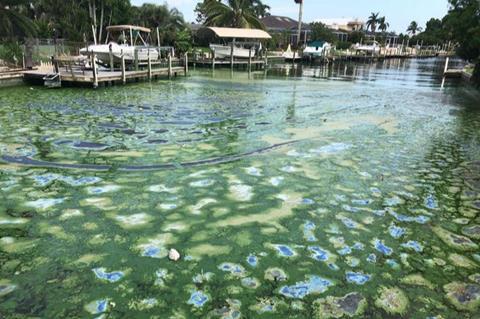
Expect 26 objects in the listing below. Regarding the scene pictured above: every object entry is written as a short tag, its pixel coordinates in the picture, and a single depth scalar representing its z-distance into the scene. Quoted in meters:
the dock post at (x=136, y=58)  23.99
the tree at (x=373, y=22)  119.44
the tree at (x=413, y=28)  143.50
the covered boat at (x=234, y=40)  38.06
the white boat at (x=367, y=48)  72.14
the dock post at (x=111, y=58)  23.03
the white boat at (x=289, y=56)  52.14
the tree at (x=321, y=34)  69.62
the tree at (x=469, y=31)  23.77
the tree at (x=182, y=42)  40.19
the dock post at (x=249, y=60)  38.15
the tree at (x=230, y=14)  44.66
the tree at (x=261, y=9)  60.99
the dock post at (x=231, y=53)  37.84
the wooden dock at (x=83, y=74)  19.14
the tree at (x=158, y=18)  43.41
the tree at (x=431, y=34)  118.19
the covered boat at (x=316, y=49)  53.72
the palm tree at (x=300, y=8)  57.12
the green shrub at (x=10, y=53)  21.11
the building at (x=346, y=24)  97.51
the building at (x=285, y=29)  66.95
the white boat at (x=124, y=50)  24.44
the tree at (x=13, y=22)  22.40
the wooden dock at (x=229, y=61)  38.25
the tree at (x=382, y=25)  120.86
